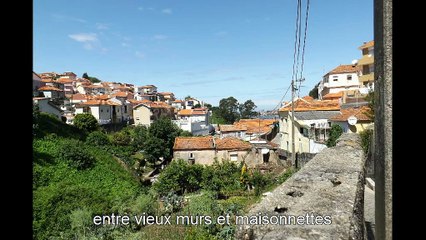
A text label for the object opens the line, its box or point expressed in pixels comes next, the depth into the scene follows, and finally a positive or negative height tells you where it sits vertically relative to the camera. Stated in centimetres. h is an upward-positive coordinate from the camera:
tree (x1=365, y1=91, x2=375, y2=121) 1163 +39
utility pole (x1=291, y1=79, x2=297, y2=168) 1708 +117
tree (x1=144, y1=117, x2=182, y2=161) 3091 -226
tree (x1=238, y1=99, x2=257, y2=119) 8838 +276
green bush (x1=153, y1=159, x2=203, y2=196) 1929 -401
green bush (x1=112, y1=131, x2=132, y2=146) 3425 -244
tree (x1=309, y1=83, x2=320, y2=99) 6167 +556
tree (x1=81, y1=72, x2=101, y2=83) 10712 +1565
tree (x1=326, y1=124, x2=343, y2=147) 1695 -89
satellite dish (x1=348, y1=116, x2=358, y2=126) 1716 -14
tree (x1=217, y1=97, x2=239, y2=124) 7831 +245
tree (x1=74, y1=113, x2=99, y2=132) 3542 -37
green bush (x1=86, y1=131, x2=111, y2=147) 2930 -212
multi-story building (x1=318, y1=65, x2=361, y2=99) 4058 +553
